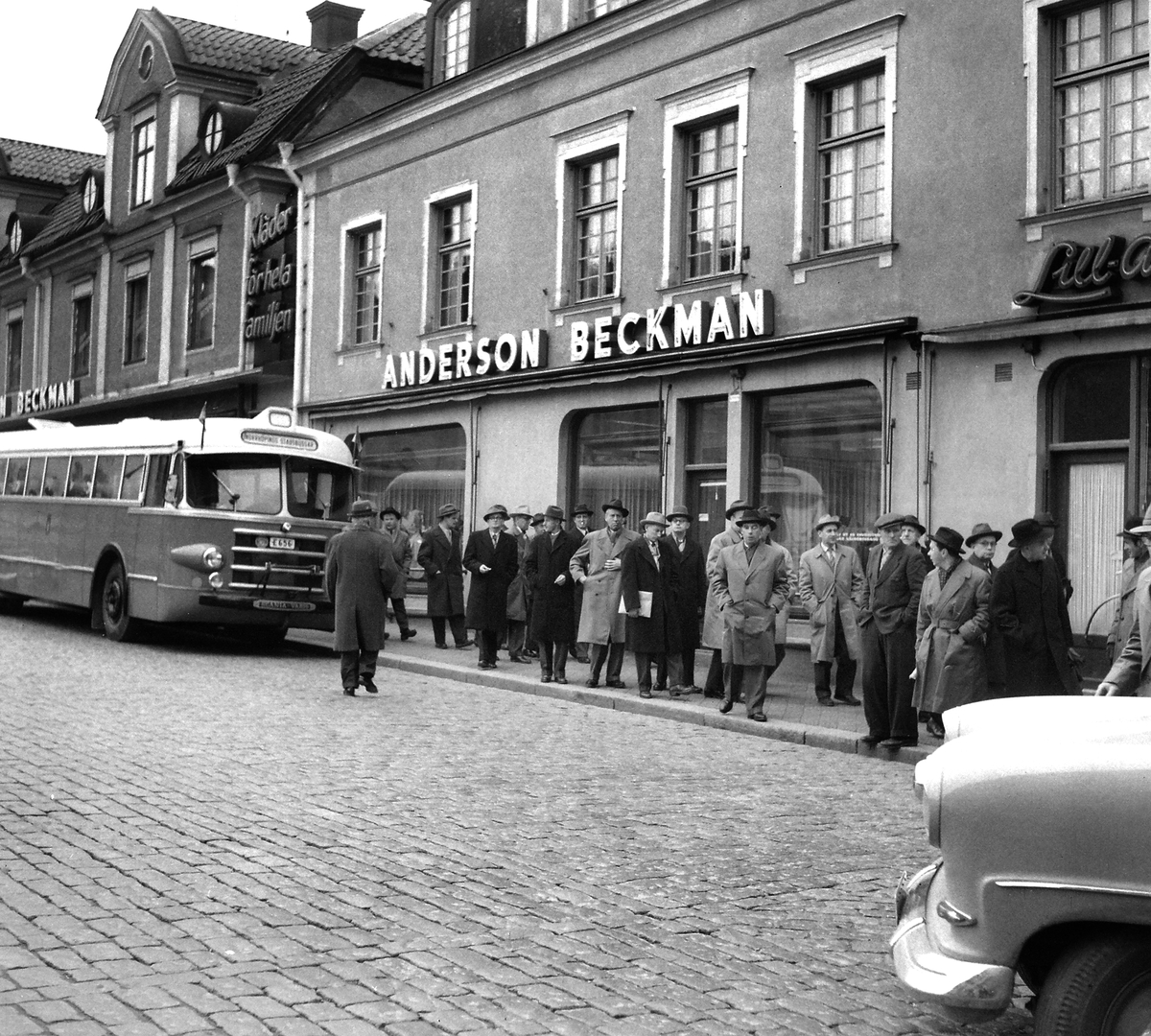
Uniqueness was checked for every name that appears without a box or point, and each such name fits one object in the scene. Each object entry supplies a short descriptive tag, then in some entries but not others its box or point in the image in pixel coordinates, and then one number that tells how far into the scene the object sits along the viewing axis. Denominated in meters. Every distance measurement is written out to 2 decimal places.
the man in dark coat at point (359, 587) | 14.37
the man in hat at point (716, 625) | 14.93
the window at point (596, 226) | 20.69
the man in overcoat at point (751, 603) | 13.69
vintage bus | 18.72
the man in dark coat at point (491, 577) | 17.66
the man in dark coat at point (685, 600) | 15.62
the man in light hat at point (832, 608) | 15.13
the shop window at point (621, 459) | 19.81
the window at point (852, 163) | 16.84
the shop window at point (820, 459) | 16.64
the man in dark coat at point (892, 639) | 11.96
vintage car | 4.04
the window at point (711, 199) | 18.78
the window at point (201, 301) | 30.44
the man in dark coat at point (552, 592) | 16.41
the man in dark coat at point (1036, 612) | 11.39
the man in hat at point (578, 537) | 17.66
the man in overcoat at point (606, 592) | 16.09
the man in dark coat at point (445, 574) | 19.77
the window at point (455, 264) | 23.58
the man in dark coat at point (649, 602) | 15.28
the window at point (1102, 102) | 14.16
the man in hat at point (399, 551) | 20.98
